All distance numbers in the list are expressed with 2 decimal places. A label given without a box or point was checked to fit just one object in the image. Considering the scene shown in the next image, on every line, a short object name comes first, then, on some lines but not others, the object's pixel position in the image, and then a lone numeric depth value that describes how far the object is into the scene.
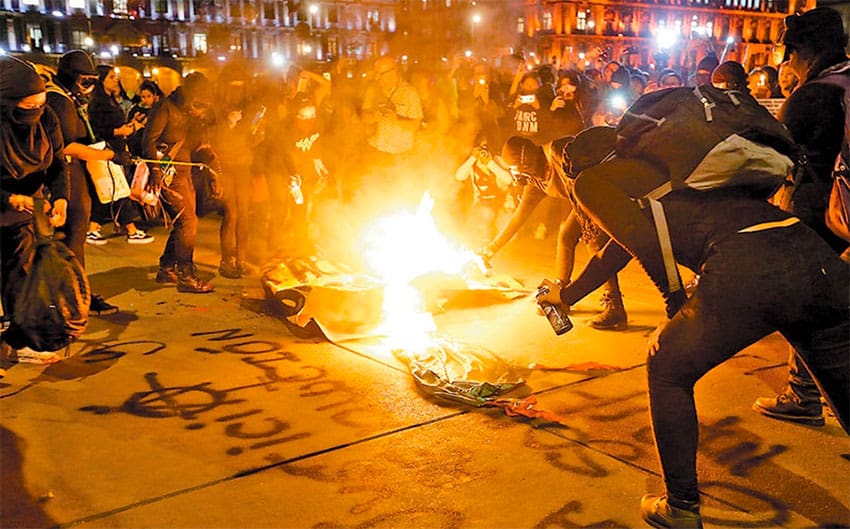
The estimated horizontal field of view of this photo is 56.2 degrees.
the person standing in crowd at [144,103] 9.99
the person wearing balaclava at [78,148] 6.19
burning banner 5.23
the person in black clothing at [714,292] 2.99
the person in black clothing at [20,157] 5.03
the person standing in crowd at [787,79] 4.99
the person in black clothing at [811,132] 4.42
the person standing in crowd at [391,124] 10.35
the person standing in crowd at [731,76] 7.63
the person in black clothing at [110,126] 9.98
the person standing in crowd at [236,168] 8.42
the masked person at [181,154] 7.75
